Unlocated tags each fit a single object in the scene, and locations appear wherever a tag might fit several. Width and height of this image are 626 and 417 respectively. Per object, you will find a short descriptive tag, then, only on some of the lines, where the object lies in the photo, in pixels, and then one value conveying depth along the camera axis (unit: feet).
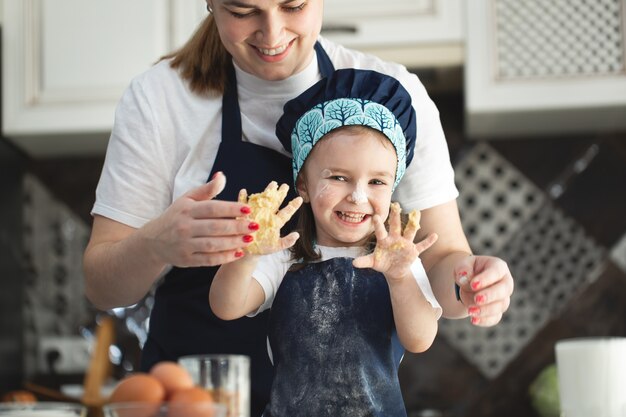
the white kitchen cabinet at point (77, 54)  8.38
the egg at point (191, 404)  2.67
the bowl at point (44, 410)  2.75
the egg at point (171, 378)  2.84
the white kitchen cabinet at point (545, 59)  7.93
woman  4.61
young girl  4.22
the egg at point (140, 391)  2.77
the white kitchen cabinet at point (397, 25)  8.00
